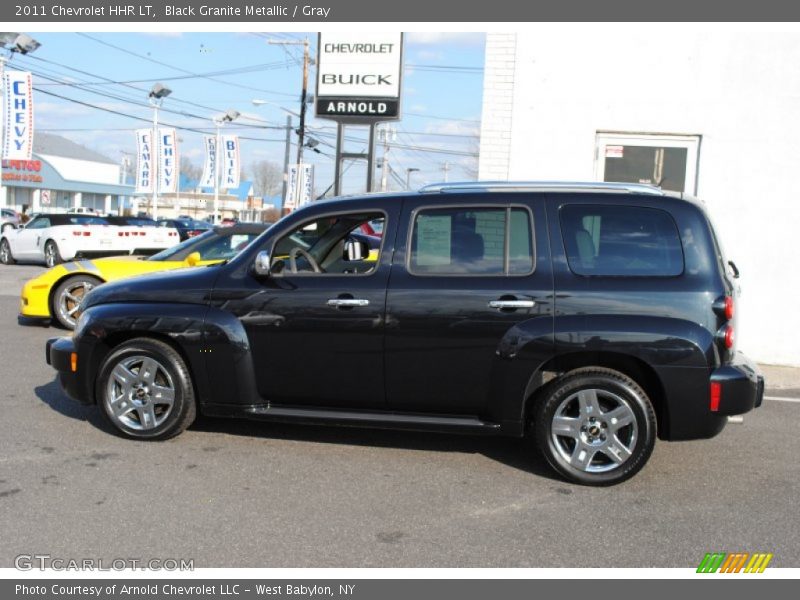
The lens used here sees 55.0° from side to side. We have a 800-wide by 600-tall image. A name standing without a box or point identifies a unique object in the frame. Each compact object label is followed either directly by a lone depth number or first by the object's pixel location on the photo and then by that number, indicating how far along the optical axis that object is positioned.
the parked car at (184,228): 31.72
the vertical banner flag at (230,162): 44.25
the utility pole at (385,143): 57.60
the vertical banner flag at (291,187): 40.20
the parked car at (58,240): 20.08
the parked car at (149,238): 20.16
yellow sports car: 9.67
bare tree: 123.44
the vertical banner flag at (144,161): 38.25
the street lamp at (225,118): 47.99
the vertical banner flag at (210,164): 45.94
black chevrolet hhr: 4.84
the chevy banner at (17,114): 25.94
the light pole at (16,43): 26.88
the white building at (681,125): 9.25
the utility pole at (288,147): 46.25
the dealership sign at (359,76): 12.16
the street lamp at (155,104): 38.16
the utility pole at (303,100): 38.53
